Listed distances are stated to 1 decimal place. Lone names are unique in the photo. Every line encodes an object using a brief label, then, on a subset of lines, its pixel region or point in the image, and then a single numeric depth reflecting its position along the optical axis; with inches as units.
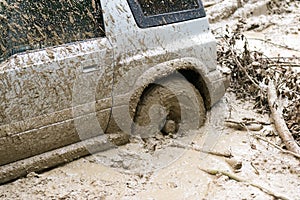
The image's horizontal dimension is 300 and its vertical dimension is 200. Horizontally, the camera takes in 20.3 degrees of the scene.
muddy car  248.4
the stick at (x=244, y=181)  251.9
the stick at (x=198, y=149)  297.4
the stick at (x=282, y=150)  290.1
